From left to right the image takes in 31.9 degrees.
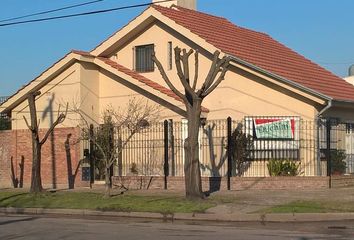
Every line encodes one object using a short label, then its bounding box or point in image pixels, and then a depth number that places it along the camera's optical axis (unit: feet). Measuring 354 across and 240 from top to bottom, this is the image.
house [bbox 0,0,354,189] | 74.23
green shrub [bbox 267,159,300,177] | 71.36
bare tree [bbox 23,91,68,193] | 70.69
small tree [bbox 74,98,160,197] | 71.51
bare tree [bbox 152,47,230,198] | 59.06
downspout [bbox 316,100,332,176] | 72.38
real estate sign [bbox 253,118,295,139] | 73.15
